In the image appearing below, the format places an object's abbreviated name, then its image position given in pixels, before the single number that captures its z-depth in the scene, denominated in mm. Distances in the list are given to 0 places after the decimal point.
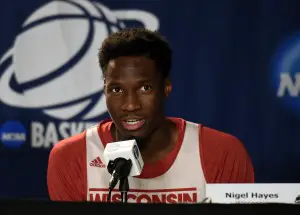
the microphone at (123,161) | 6559
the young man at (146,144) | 6912
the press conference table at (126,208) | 6091
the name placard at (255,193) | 6455
